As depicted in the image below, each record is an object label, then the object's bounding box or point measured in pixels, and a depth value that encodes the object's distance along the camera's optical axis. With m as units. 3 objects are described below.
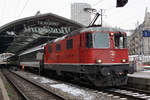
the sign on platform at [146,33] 14.98
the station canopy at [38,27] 33.12
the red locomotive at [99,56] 10.23
